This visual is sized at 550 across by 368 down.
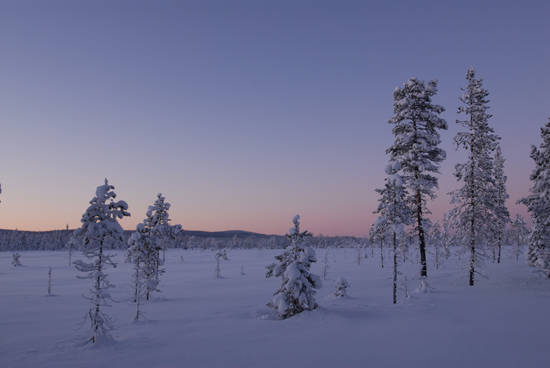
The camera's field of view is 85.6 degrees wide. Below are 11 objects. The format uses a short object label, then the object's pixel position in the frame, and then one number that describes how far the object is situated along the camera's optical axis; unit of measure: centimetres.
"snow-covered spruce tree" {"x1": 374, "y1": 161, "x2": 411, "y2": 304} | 1790
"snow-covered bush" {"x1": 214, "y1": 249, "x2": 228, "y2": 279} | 4470
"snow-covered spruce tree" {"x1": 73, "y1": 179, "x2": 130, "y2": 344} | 1208
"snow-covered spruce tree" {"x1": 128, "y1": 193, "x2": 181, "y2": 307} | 2458
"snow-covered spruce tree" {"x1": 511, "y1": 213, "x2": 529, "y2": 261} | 6029
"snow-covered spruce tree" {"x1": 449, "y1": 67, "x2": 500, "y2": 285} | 2269
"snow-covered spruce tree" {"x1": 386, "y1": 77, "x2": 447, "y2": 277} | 2234
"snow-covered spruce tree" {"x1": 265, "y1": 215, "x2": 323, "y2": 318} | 1555
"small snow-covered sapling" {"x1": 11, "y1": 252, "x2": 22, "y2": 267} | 6894
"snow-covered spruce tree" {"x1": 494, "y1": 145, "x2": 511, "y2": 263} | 4438
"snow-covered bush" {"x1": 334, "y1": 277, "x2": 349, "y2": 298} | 2197
